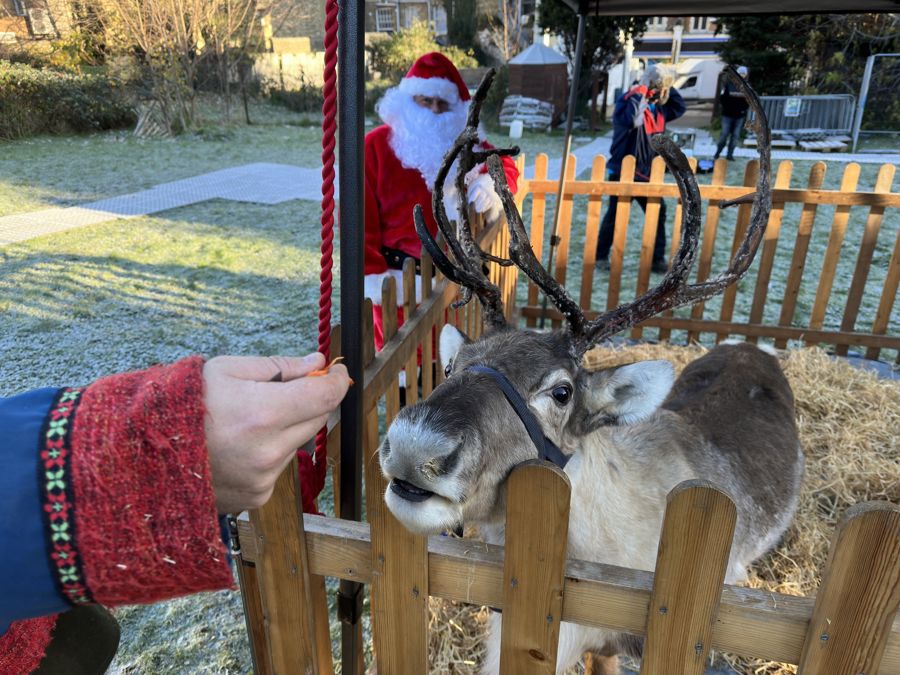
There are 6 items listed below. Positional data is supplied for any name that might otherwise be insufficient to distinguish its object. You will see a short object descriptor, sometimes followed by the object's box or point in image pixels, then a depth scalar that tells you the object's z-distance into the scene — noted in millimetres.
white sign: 19264
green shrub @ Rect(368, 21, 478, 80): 30281
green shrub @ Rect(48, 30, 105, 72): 20734
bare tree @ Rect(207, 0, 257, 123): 21125
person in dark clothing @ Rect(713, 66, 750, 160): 14750
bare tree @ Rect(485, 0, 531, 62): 31266
